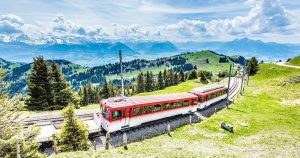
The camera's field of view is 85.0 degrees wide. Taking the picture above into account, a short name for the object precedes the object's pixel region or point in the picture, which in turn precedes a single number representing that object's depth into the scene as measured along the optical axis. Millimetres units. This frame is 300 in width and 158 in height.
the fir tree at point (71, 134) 15796
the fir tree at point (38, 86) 33035
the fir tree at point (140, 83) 87226
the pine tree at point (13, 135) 9312
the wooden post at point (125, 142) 16831
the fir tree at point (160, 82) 88707
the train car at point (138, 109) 20644
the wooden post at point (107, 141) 16397
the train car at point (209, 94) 33129
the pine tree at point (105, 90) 75676
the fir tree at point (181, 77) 96258
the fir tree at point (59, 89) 34746
